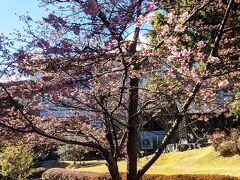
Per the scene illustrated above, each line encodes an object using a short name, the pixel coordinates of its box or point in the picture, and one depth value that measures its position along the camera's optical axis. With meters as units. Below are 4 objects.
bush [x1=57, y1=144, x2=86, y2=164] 16.94
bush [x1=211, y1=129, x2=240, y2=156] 10.80
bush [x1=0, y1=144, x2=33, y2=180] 10.91
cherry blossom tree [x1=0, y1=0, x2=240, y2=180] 2.90
